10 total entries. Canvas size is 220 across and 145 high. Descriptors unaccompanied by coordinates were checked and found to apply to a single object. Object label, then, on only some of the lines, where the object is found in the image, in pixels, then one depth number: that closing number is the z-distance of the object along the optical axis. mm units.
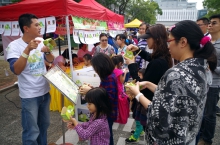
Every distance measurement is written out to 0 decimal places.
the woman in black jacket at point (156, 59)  1903
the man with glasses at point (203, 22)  3707
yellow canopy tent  16541
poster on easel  1893
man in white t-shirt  2061
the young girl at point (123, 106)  3028
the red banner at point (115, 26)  5838
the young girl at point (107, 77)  2018
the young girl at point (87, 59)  4564
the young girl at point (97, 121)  1722
